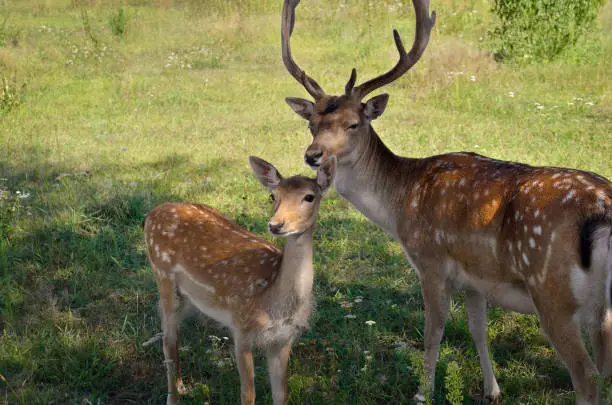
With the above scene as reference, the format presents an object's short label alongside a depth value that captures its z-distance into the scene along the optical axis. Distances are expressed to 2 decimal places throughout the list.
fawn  7.58
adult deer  6.58
